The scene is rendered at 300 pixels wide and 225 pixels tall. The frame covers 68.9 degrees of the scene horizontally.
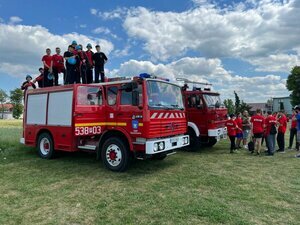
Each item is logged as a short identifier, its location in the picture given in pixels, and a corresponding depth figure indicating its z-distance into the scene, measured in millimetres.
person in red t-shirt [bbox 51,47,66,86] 8577
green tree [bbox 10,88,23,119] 67241
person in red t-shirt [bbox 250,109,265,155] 8351
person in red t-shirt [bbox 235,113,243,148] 9227
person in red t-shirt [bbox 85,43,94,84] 8231
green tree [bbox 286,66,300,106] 42128
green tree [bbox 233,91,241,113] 41645
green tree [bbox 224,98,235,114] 37503
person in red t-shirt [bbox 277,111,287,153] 9064
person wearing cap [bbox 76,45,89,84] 8087
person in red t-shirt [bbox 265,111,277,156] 8303
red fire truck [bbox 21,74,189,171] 5831
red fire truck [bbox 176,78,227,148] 8705
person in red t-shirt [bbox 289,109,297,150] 9738
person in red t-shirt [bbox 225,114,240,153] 8717
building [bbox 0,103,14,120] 79705
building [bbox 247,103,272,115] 64179
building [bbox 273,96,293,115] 48521
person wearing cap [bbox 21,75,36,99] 8506
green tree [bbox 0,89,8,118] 73768
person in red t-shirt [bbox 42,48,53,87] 8561
